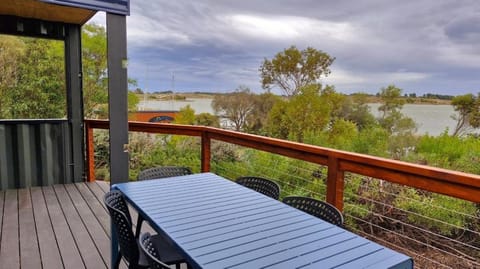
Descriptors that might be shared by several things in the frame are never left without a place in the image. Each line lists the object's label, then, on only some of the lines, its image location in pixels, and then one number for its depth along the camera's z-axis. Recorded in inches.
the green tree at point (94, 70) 259.4
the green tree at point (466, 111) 339.4
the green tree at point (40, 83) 175.2
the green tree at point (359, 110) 438.9
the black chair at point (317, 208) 71.7
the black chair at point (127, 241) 66.1
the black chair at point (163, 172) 108.6
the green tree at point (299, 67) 497.7
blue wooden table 48.8
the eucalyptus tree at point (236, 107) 486.6
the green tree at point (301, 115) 418.3
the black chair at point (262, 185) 94.2
